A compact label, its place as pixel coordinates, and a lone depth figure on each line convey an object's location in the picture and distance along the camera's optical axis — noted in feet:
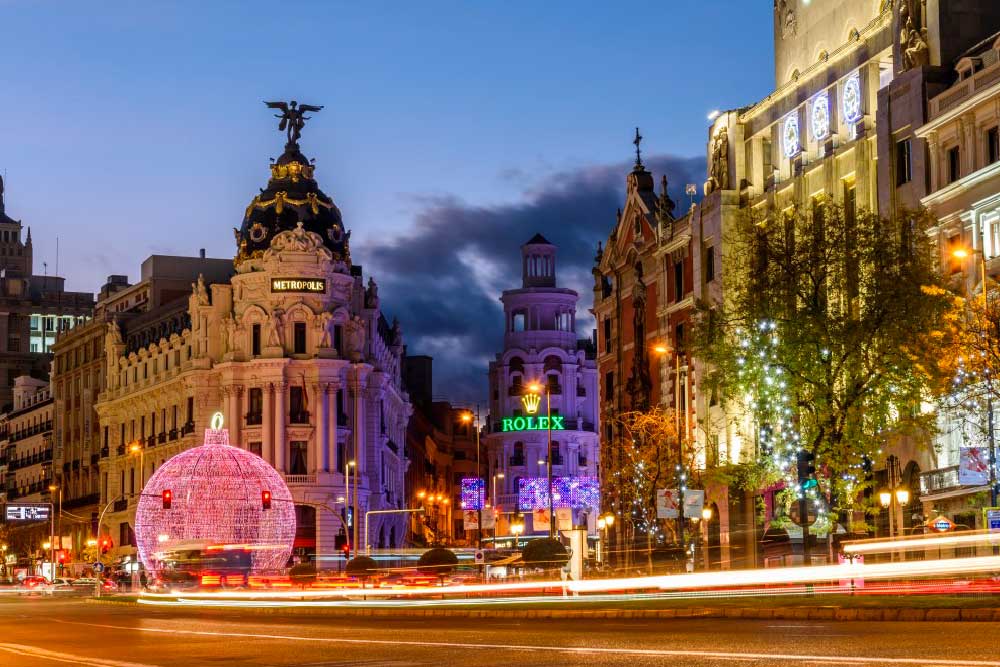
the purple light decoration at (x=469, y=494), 429.42
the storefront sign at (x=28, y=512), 354.74
